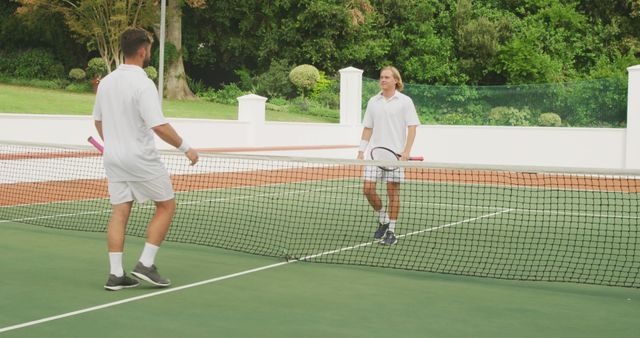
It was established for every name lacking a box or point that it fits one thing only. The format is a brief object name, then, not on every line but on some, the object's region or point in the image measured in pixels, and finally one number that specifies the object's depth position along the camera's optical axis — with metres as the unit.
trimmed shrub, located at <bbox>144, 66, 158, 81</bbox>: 30.98
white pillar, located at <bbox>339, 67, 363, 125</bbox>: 23.72
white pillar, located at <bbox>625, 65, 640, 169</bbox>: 19.77
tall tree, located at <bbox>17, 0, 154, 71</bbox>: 30.41
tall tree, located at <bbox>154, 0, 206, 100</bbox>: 32.59
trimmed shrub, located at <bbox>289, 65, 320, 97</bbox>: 31.22
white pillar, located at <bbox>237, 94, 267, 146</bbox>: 21.77
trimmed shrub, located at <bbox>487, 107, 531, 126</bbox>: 22.52
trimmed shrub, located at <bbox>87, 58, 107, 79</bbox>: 31.72
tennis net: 7.72
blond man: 8.66
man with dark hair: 6.02
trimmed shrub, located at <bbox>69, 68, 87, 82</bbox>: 32.06
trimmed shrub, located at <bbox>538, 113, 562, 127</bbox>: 22.03
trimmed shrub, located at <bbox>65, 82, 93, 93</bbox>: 31.14
